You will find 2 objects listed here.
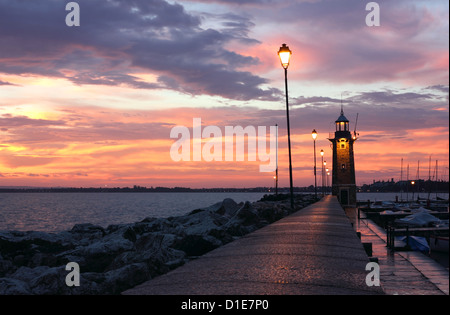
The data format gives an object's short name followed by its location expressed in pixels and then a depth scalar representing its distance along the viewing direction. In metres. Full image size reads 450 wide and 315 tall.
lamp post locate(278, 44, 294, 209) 19.89
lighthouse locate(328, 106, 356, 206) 68.50
